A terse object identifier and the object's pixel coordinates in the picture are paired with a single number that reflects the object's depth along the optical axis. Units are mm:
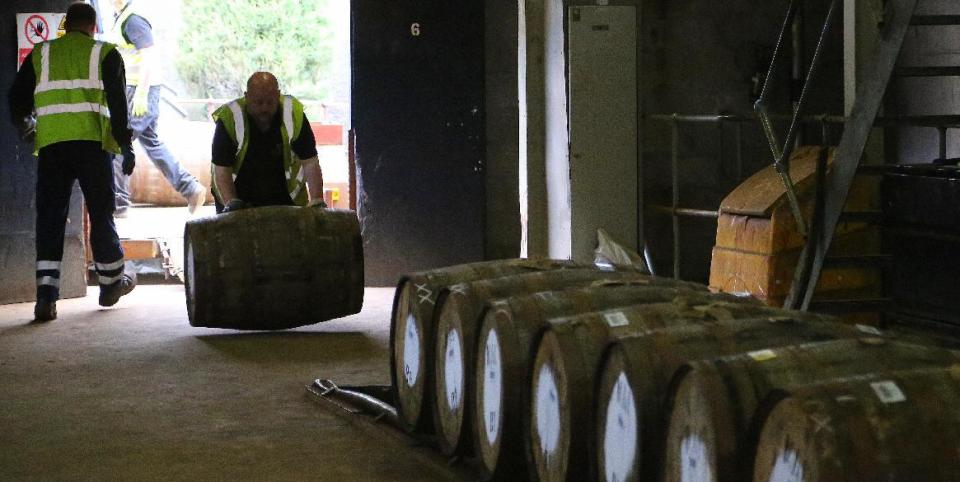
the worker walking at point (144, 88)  13078
